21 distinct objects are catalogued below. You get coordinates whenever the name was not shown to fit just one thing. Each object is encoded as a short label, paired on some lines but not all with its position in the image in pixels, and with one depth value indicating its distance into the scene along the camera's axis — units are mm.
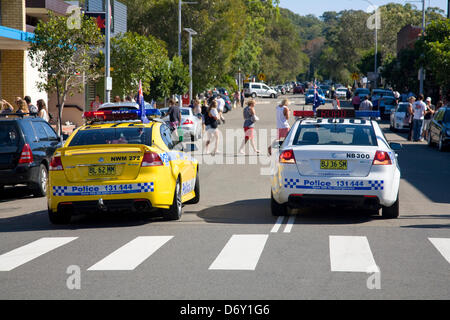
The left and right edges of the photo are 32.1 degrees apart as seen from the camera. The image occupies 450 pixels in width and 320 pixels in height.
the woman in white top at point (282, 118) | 23281
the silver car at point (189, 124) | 30934
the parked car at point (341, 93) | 95938
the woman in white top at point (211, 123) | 25402
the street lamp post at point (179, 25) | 53781
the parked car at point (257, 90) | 94062
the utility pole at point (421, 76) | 50019
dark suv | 15305
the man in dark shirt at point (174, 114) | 28484
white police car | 11422
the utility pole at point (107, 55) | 30516
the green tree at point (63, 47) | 28391
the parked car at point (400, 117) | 37781
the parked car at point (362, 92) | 62747
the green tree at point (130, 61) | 37625
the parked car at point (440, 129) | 26281
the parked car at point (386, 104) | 51656
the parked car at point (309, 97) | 70631
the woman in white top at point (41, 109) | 20672
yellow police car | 11227
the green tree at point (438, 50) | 37094
